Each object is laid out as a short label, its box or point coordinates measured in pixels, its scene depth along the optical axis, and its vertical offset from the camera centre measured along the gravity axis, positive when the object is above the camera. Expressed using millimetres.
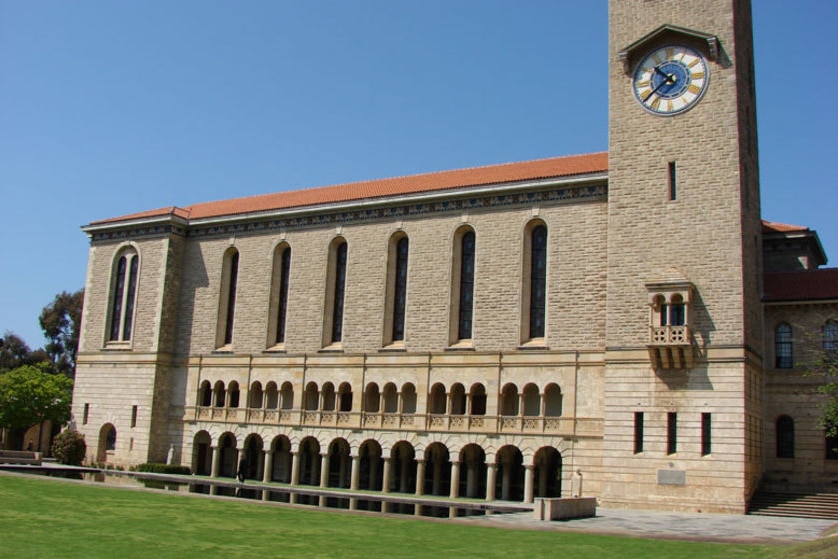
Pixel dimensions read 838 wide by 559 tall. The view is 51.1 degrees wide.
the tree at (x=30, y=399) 56775 +1319
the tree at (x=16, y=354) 90562 +6621
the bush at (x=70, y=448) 49875 -1529
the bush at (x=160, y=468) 46375 -2249
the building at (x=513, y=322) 34500 +5433
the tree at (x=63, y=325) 90162 +9701
